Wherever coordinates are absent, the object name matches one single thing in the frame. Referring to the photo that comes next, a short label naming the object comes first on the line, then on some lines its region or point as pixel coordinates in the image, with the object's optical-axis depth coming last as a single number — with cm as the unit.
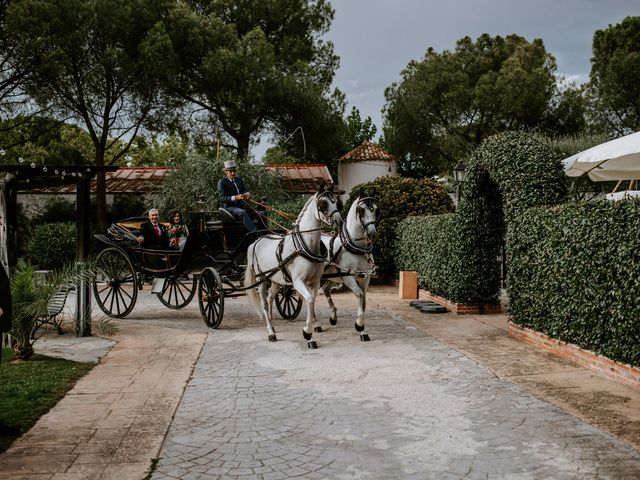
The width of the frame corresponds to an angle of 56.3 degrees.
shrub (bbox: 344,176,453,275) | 1697
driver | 999
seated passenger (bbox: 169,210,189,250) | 1220
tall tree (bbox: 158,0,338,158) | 2397
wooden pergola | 816
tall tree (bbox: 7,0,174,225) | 2002
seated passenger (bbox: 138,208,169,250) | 1129
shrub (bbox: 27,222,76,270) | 2073
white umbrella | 848
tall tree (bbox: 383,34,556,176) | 3156
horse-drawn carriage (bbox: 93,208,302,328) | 1009
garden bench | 862
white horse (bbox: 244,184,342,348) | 816
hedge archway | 852
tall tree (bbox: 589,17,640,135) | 2919
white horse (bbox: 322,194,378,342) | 868
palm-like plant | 751
